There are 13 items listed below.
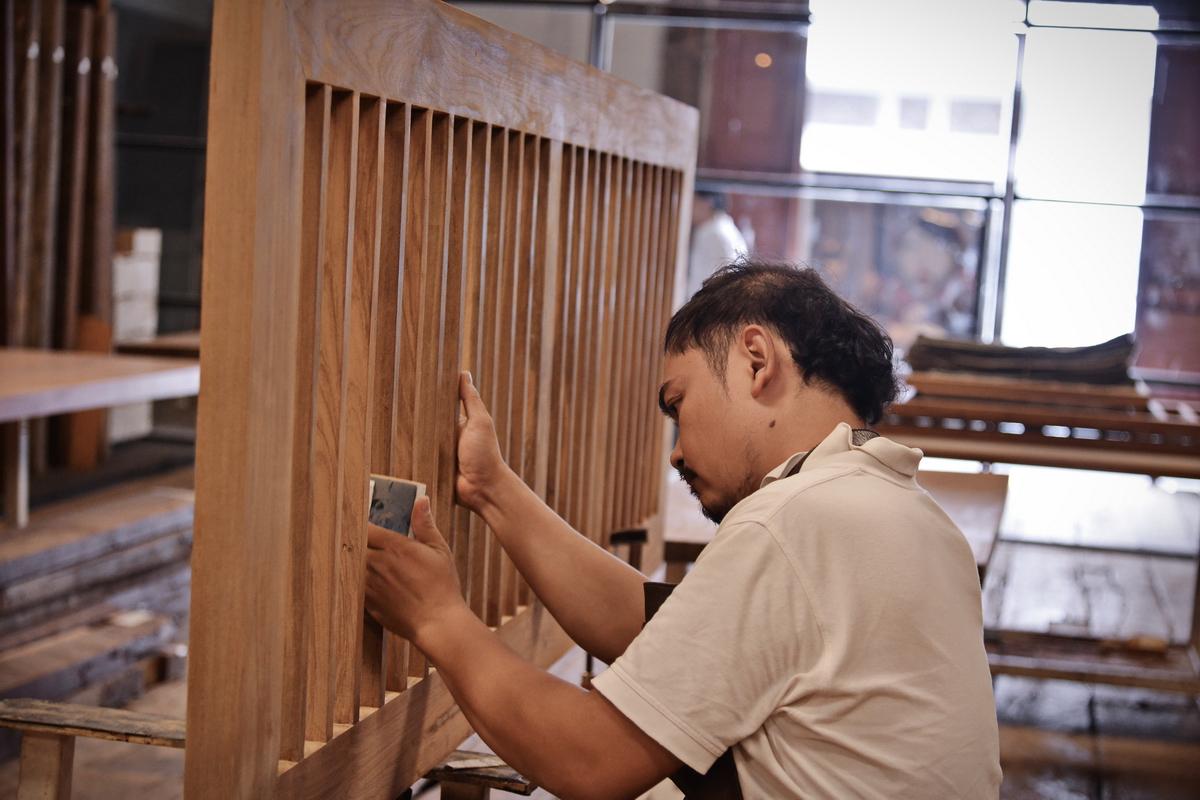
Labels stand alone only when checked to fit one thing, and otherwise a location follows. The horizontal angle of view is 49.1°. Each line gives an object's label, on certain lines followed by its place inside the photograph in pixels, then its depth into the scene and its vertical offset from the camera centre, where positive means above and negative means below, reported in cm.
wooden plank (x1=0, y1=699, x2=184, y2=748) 166 -61
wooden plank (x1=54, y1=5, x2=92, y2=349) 530 +34
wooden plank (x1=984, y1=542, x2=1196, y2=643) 493 -115
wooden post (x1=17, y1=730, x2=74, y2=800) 177 -69
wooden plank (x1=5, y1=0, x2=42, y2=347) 506 +49
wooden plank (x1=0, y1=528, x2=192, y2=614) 370 -97
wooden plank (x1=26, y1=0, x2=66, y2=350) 516 +30
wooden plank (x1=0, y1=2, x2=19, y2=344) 496 +24
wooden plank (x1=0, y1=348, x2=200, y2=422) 351 -37
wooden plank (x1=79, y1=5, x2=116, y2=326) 539 +31
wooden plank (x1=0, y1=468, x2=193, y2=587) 379 -86
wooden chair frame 115 -6
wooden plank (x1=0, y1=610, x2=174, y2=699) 341 -110
